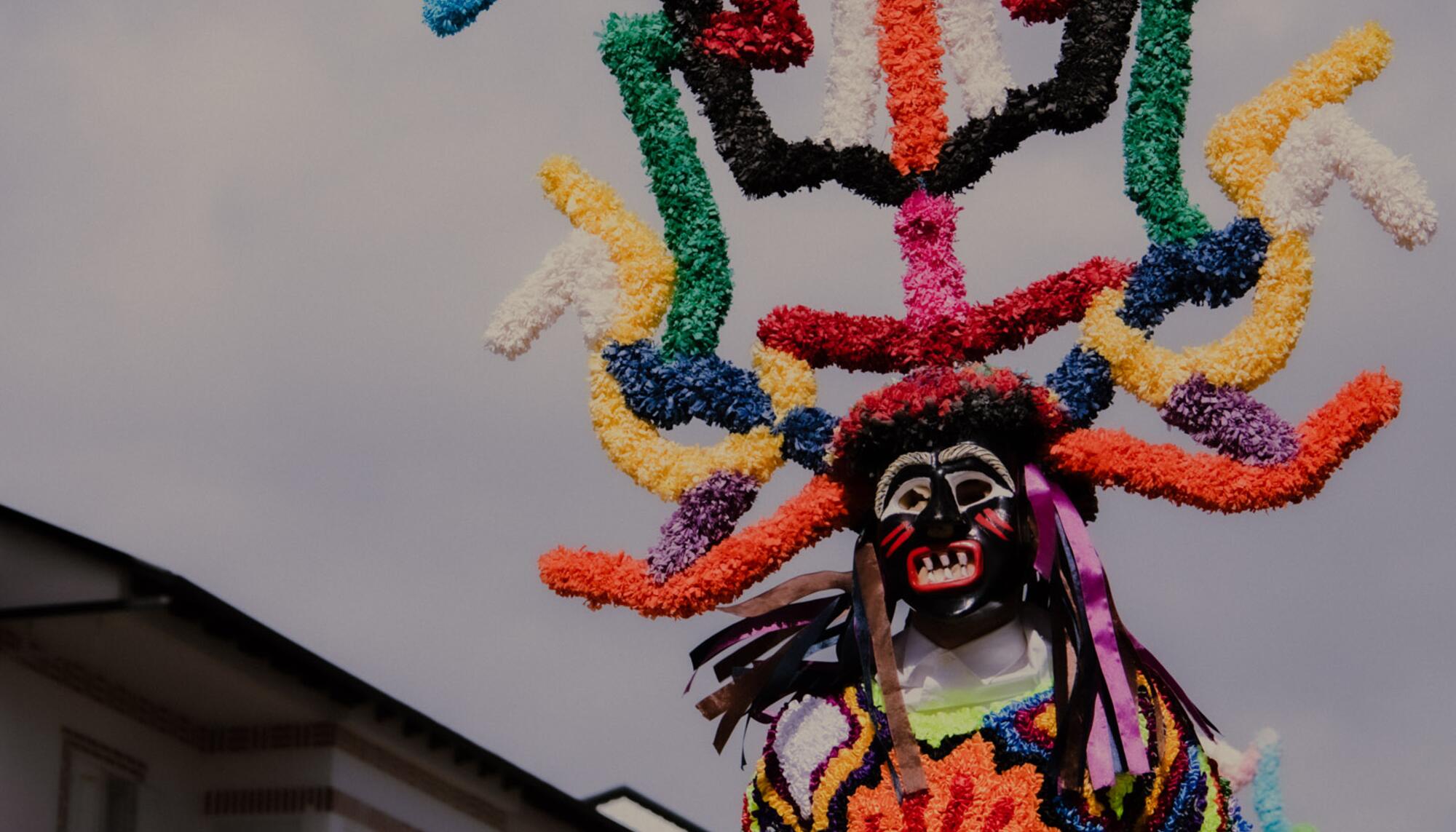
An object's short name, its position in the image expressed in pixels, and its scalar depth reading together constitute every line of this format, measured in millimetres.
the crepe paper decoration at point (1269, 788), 9406
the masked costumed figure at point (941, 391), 8281
